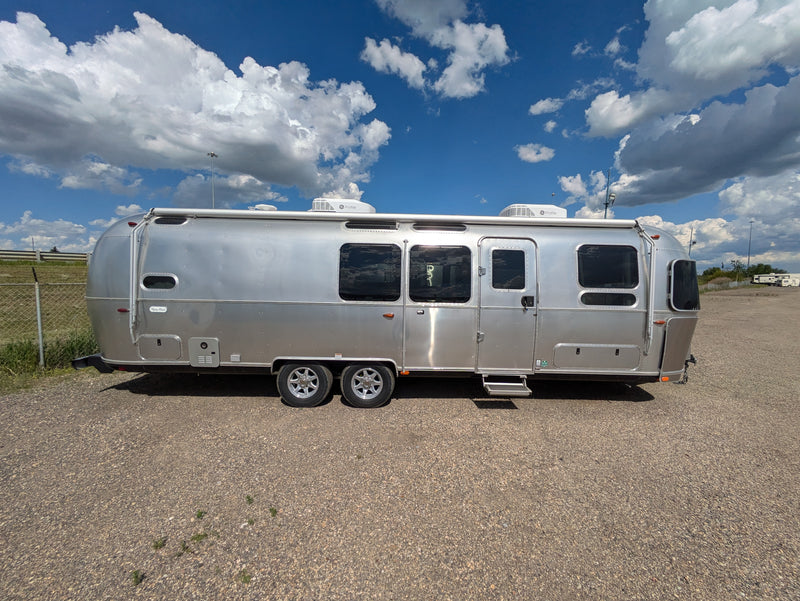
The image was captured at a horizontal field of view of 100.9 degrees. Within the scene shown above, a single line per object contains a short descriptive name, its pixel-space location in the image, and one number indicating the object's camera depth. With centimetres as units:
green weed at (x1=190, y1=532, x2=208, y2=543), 242
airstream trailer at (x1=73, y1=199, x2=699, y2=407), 459
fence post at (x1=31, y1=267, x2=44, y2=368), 567
